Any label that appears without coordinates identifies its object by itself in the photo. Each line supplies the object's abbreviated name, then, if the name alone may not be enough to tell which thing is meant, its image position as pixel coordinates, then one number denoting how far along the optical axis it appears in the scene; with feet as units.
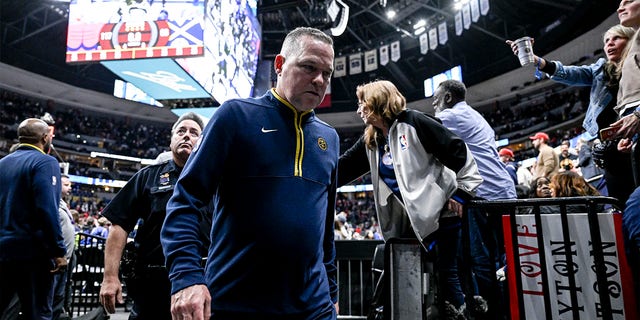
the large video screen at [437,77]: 67.81
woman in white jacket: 7.88
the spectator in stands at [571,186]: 11.14
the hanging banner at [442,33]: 56.65
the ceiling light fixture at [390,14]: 63.16
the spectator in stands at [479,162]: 8.93
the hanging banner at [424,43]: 59.72
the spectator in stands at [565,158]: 17.67
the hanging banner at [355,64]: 71.82
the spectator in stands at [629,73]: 7.55
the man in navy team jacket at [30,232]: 9.73
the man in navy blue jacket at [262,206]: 4.30
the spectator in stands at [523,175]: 22.66
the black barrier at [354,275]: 14.98
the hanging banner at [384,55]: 67.53
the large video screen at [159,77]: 29.50
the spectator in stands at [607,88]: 8.37
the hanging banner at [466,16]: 49.83
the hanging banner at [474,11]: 47.66
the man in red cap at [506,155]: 19.44
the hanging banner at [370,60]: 70.28
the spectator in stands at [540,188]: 14.48
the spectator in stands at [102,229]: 31.01
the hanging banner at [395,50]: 65.62
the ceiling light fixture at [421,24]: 62.75
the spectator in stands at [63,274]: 14.44
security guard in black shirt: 7.48
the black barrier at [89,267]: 19.21
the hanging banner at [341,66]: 74.13
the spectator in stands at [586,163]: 16.25
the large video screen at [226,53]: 29.17
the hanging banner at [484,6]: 45.14
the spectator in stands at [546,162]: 17.80
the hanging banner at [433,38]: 58.08
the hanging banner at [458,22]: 51.67
